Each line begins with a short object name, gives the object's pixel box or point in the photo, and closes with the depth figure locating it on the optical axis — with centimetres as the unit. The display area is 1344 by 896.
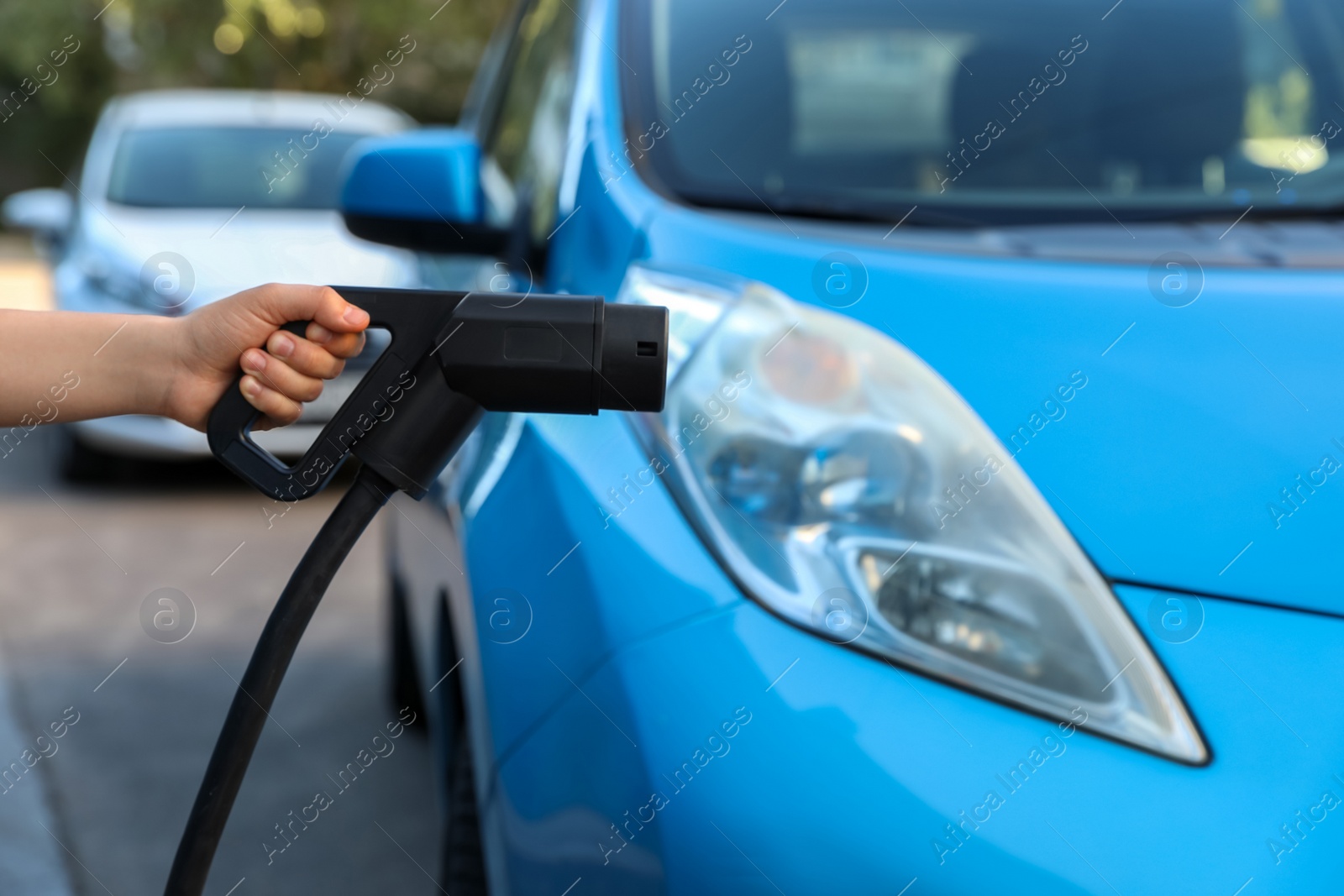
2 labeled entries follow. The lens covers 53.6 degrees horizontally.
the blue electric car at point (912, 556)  110
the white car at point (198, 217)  532
